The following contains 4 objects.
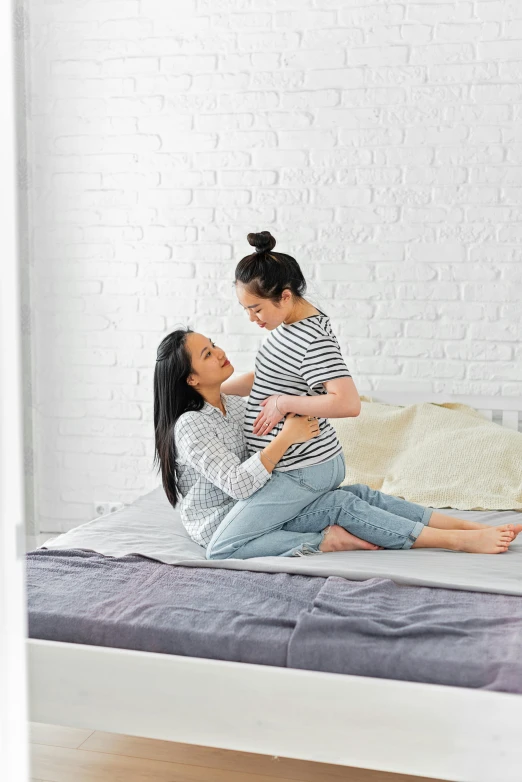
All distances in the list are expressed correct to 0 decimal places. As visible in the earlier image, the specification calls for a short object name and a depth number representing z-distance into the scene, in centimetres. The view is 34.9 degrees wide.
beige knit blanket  241
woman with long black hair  191
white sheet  171
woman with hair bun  192
